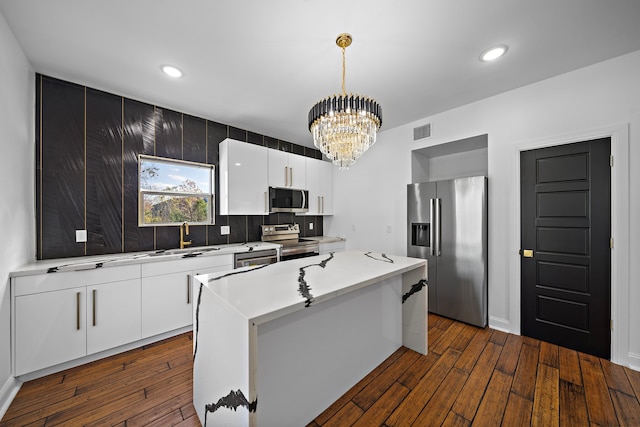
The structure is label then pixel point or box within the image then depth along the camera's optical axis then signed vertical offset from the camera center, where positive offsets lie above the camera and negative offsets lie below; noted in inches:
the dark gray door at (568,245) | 87.0 -12.9
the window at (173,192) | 114.3 +10.2
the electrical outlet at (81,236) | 97.3 -9.4
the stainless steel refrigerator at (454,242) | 111.8 -15.0
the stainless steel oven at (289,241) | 143.3 -18.6
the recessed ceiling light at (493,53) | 79.4 +53.1
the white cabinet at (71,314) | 74.3 -33.9
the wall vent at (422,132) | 132.6 +44.3
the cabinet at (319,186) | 169.9 +18.8
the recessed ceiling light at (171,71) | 88.4 +52.4
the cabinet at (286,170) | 147.9 +26.8
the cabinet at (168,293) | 95.9 -33.2
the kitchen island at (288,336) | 43.8 -29.2
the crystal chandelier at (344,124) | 68.7 +25.8
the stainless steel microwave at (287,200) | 148.7 +7.9
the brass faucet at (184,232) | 121.2 -10.0
